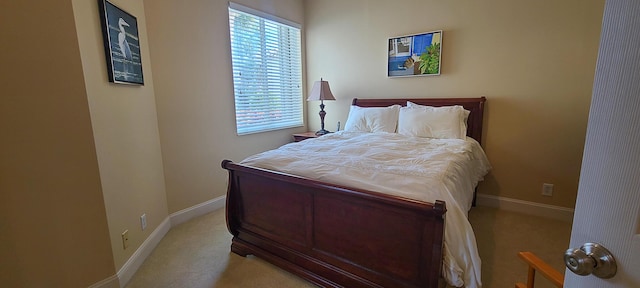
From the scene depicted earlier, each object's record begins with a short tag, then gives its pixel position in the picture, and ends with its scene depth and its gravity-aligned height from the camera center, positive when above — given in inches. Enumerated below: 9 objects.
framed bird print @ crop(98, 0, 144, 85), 68.3 +14.5
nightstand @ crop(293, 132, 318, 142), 140.8 -20.0
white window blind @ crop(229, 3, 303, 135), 119.3 +12.6
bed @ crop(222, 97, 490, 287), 51.6 -29.2
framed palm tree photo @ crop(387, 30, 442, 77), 115.8 +17.6
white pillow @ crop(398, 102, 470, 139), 103.5 -10.2
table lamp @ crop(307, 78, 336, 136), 135.5 +2.1
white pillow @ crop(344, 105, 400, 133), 119.2 -10.4
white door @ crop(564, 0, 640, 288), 17.3 -3.7
